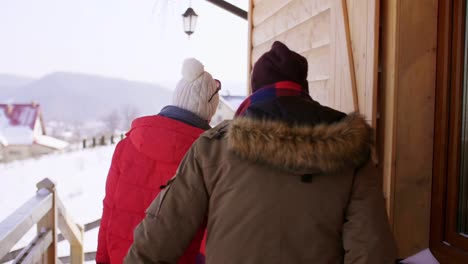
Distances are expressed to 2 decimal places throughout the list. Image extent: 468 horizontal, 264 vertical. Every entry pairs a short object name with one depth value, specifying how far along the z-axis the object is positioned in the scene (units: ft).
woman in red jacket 5.99
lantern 23.66
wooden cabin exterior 6.21
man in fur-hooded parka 3.79
